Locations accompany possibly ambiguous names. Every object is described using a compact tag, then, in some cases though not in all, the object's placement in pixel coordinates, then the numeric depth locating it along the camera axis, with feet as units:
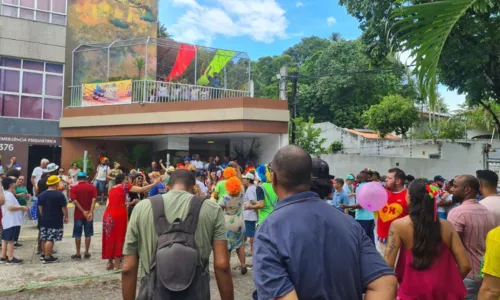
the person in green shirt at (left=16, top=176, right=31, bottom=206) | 28.59
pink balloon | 15.44
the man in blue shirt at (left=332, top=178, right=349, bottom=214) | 27.22
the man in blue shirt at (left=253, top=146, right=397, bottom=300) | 5.47
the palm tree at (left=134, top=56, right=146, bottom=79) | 59.21
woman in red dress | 21.38
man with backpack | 8.84
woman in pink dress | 9.46
